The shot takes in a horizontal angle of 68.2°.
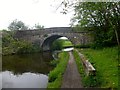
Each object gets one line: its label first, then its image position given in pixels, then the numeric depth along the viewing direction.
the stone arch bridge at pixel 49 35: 14.56
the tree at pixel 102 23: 7.14
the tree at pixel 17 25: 19.95
